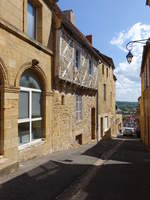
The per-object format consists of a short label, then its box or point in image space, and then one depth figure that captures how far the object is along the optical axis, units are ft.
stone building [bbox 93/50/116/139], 56.95
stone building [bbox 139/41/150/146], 40.15
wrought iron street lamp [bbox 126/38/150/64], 24.68
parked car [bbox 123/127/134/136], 97.26
